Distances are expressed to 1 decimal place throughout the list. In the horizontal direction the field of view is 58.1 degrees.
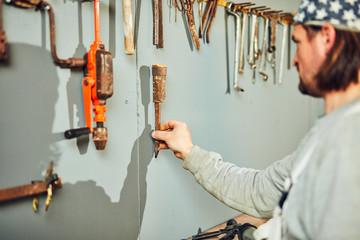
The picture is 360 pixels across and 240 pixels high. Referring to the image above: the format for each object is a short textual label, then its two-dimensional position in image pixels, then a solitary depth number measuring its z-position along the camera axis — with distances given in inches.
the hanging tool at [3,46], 36.9
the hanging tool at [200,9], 59.9
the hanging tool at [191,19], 57.6
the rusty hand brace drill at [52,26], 38.8
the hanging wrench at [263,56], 75.4
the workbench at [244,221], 67.6
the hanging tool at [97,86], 43.0
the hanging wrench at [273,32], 77.4
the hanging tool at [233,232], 55.8
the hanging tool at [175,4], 55.8
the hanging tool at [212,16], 62.3
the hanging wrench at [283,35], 81.7
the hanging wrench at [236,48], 68.2
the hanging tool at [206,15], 61.2
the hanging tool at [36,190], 38.8
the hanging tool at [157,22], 52.7
